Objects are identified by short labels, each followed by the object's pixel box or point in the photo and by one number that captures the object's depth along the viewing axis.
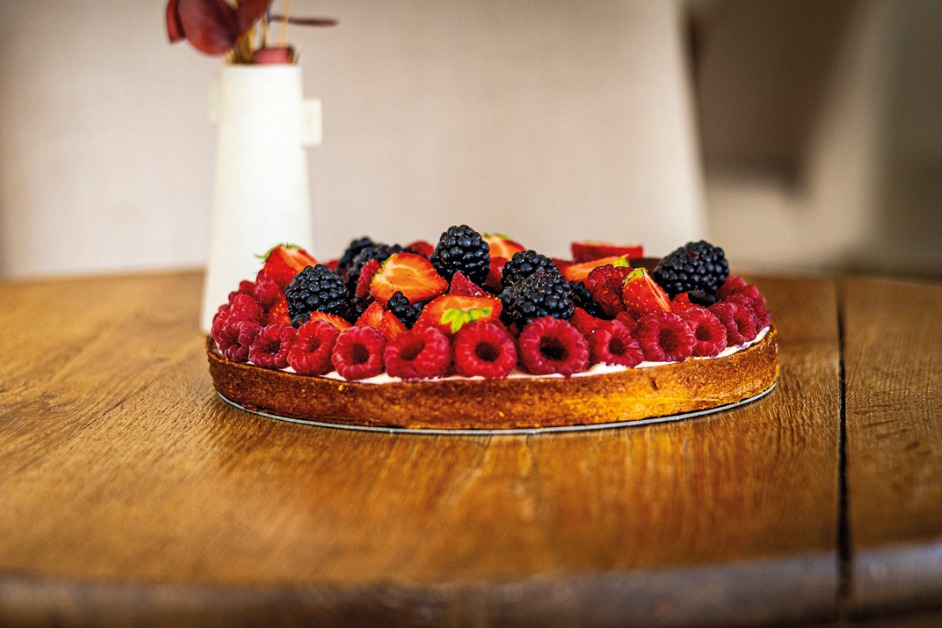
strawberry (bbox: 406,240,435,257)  0.94
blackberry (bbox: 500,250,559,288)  0.84
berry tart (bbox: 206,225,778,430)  0.80
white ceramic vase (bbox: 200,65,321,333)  1.01
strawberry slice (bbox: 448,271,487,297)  0.83
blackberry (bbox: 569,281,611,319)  0.85
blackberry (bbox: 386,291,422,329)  0.83
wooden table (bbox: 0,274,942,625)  0.68
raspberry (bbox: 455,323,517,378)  0.79
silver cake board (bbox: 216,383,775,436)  0.81
